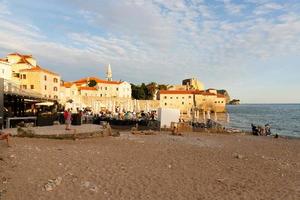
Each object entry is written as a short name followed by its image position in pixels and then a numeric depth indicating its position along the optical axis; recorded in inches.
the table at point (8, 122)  589.3
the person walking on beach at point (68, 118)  586.9
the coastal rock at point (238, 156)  441.5
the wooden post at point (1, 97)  523.2
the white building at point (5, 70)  1553.9
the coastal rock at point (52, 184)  236.2
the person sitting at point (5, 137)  397.6
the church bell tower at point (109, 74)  3613.4
